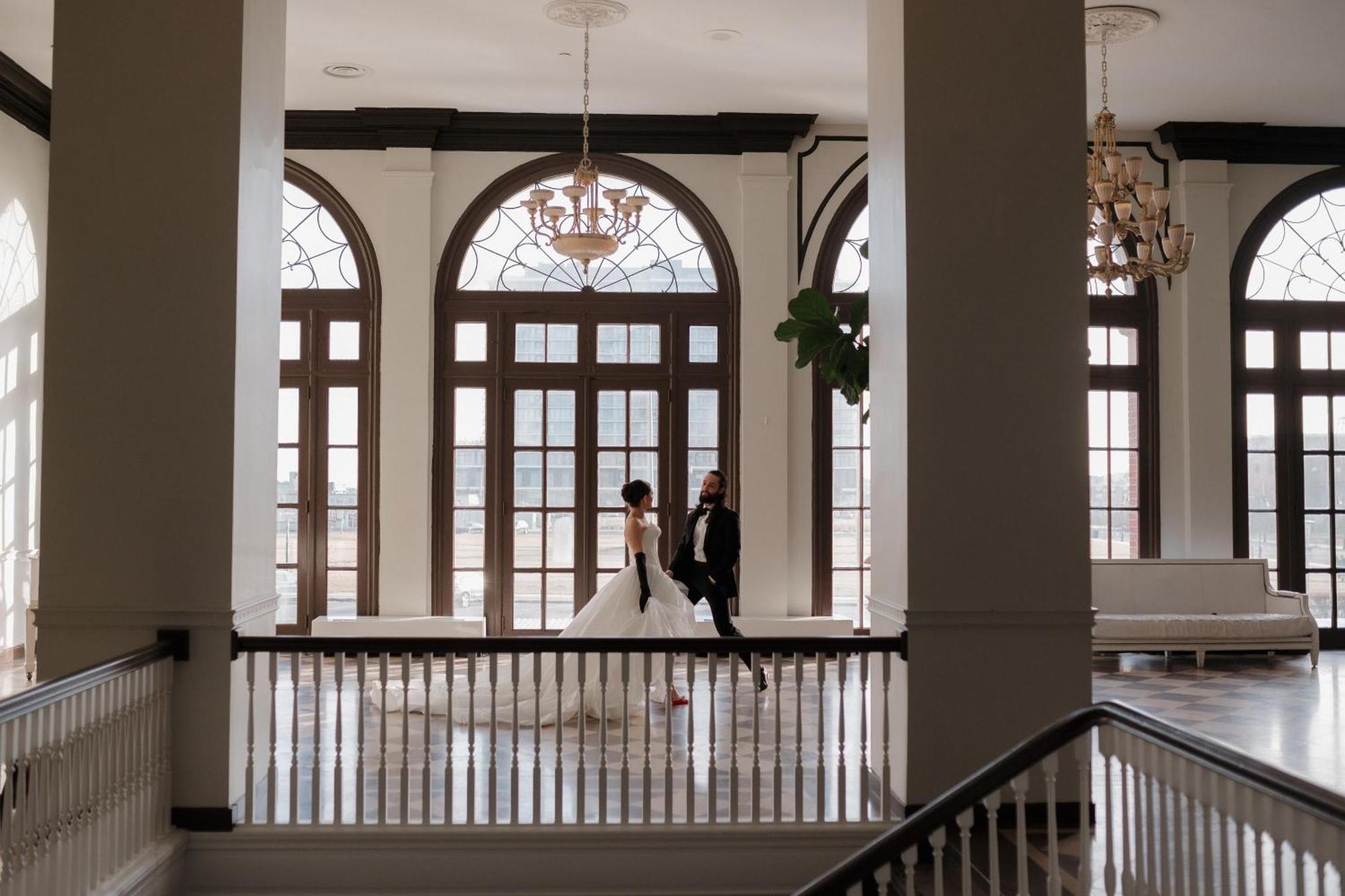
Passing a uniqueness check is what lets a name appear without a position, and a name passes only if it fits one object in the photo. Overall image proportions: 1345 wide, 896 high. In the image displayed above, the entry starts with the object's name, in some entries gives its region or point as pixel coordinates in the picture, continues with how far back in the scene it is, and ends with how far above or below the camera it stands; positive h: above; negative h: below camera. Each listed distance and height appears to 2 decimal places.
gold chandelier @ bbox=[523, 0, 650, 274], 8.23 +2.03
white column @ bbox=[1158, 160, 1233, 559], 10.87 +0.89
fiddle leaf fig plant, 6.69 +0.84
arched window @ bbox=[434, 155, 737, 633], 10.66 +0.86
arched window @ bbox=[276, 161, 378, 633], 10.56 +0.73
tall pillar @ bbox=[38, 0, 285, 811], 5.16 +0.60
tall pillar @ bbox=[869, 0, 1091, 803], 5.30 +0.48
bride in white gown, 7.41 -0.85
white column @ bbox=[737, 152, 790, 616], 10.51 +0.76
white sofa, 9.78 -0.92
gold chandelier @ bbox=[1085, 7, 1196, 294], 7.57 +1.87
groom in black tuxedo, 8.27 -0.42
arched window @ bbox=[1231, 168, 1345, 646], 11.06 +0.93
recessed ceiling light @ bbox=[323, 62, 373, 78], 9.30 +3.28
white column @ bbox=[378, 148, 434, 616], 10.41 +1.04
